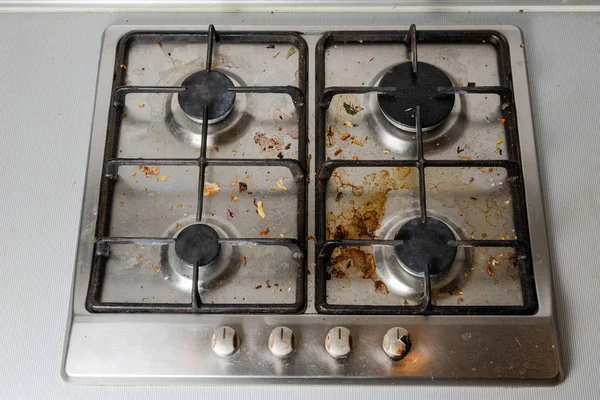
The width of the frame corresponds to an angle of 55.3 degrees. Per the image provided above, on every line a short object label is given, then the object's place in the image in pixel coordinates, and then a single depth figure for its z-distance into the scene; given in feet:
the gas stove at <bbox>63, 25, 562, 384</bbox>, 2.54
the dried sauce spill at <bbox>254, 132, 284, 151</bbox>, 2.93
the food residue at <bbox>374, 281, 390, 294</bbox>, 2.66
